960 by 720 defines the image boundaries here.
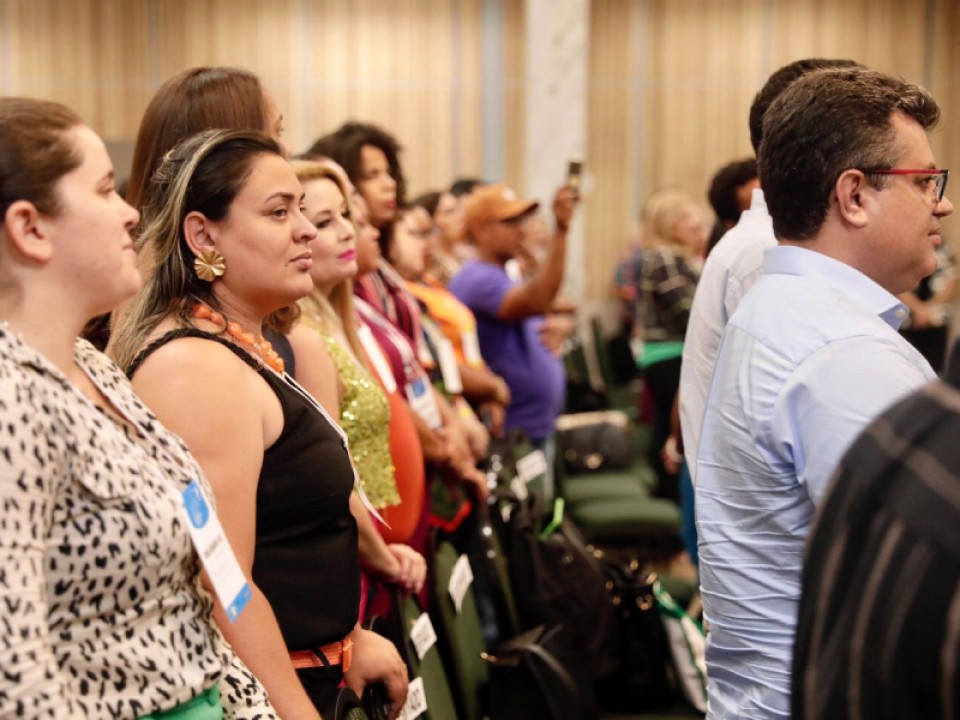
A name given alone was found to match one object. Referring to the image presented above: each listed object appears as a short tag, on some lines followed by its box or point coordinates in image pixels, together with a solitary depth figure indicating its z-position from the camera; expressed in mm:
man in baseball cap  4805
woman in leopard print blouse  1182
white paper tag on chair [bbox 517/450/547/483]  4145
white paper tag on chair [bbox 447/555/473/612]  2533
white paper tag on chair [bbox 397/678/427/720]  2082
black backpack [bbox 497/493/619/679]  3225
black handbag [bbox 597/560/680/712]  3266
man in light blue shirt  1600
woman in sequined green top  2479
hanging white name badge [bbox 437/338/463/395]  3908
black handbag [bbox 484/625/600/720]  2611
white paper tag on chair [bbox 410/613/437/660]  2246
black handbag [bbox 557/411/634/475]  5844
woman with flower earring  1686
